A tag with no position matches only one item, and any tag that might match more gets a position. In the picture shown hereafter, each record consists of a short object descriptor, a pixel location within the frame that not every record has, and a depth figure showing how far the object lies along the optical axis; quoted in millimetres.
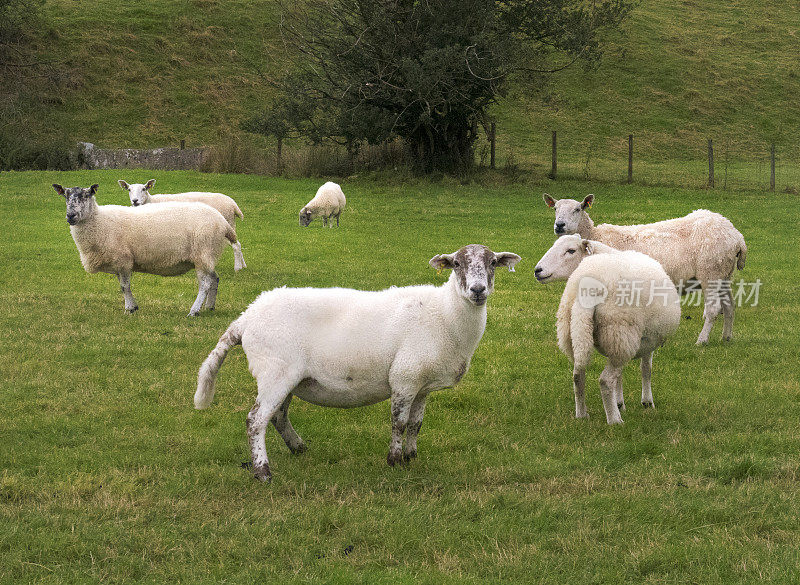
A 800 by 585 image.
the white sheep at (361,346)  6594
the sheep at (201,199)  17953
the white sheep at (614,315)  8023
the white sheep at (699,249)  11438
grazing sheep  24494
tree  30484
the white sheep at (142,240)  13109
